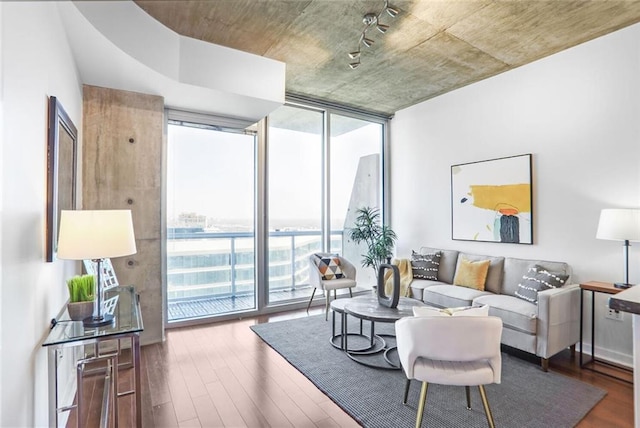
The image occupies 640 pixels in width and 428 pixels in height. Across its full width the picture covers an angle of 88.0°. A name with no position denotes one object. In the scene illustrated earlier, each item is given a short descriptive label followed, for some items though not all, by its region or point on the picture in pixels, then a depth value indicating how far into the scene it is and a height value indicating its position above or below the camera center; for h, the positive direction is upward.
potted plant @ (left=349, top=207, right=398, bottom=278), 4.69 -0.34
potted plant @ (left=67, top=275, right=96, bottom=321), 1.74 -0.46
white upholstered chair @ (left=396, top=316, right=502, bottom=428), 1.78 -0.75
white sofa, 2.67 -0.82
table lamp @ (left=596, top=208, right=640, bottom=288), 2.56 -0.09
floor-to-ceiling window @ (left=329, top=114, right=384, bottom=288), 4.93 +0.58
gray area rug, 2.02 -1.25
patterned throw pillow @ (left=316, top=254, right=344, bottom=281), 4.11 -0.67
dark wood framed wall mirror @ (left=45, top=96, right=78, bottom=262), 1.52 +0.24
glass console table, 1.53 -0.59
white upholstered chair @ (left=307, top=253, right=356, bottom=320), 3.98 -0.80
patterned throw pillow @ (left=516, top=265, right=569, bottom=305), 2.94 -0.61
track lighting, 2.51 +1.57
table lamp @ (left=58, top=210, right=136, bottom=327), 1.58 -0.12
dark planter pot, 1.73 -0.51
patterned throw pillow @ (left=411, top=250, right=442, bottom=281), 4.06 -0.64
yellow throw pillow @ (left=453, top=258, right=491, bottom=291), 3.59 -0.66
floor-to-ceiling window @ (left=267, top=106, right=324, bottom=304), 4.43 +0.23
